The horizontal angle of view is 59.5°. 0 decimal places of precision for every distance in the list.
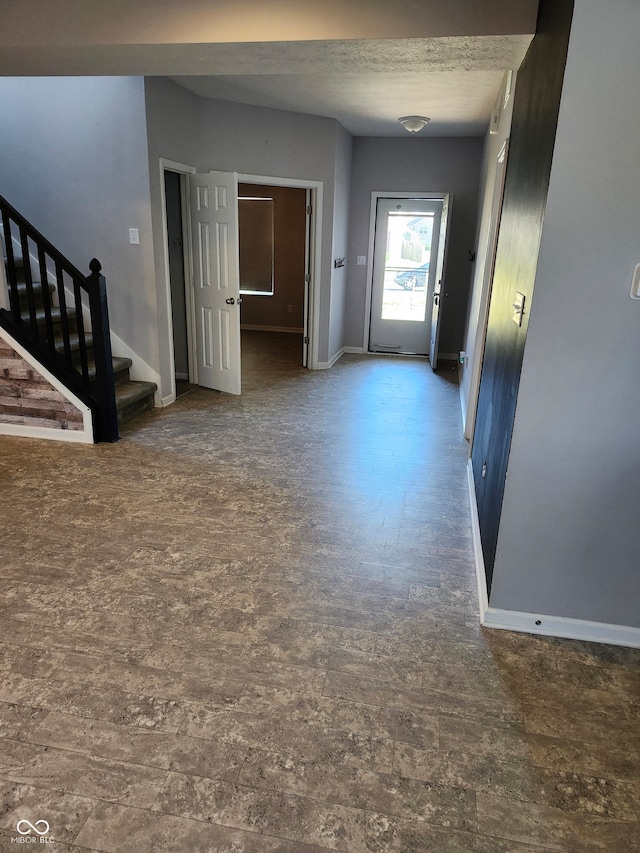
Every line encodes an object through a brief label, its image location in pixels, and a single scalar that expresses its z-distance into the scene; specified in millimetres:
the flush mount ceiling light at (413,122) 5293
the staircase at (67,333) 3816
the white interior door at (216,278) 5043
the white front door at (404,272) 7023
